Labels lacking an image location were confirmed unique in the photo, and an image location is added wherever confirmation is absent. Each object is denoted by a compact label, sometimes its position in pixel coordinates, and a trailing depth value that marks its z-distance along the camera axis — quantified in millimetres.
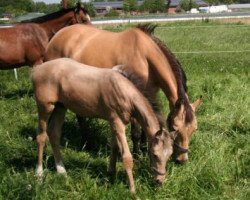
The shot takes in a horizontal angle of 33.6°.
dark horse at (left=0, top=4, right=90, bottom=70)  9023
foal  4223
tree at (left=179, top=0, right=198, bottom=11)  91656
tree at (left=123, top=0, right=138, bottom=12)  78375
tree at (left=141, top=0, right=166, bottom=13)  83938
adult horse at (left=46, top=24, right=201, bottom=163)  4750
